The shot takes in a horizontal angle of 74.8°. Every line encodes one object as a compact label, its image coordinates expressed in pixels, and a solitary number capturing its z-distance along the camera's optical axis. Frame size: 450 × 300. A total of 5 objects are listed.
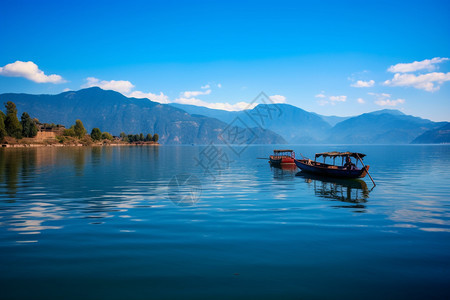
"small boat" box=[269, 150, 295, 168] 74.61
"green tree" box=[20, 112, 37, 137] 196.50
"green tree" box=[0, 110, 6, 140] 174.65
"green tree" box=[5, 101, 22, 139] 183.50
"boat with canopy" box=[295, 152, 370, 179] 43.19
